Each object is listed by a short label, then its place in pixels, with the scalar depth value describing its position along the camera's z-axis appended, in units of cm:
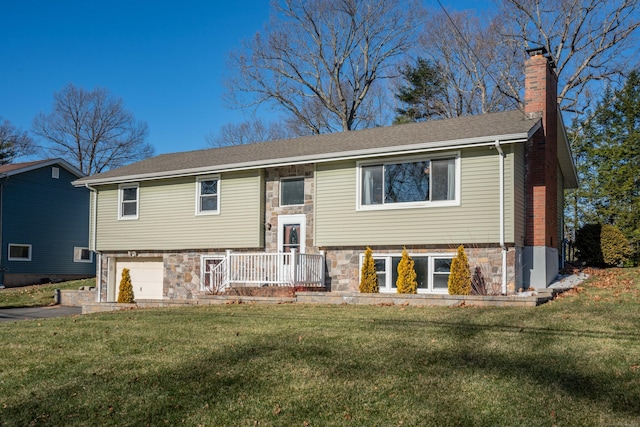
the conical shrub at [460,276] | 1202
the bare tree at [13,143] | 3678
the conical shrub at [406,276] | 1283
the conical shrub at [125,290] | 1706
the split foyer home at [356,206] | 1264
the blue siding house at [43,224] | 2462
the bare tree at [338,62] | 2773
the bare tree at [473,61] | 2612
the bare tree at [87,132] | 3691
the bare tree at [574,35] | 2380
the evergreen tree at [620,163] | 1831
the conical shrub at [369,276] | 1323
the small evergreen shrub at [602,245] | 1698
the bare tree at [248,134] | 3472
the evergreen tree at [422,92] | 2825
